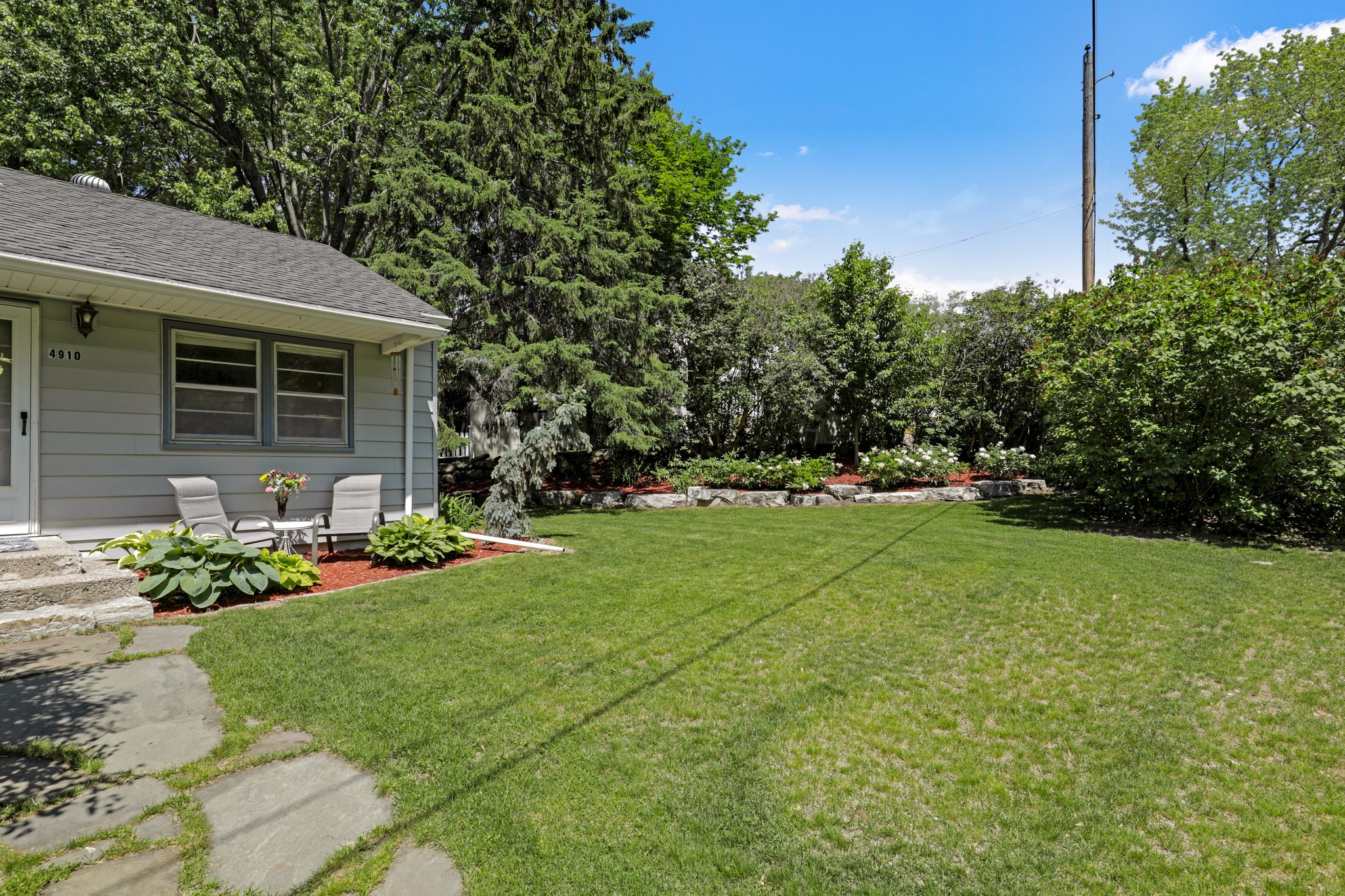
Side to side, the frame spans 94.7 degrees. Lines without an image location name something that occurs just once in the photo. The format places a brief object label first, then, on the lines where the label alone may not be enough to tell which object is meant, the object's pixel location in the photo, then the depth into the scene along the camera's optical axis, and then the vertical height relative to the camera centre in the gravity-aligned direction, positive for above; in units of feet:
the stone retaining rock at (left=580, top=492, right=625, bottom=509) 42.29 -3.92
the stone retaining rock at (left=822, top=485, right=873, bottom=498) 43.14 -3.27
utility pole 35.12 +15.78
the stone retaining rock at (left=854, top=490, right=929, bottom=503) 41.86 -3.62
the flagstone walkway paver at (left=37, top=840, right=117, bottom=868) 6.66 -4.55
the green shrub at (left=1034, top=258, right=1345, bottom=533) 24.99 +2.22
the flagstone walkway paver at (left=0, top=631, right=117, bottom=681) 11.90 -4.40
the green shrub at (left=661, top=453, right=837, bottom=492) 42.70 -2.11
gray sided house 18.69 +2.66
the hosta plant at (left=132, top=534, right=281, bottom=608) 16.26 -3.53
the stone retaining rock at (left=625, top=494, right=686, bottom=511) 41.70 -3.99
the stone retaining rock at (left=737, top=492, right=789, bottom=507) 42.09 -3.77
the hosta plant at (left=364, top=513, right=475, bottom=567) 21.63 -3.58
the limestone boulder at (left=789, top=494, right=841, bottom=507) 42.04 -3.86
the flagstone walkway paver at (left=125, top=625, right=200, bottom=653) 13.20 -4.41
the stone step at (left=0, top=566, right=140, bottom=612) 14.02 -3.56
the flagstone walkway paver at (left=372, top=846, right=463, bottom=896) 6.43 -4.66
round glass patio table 20.40 -3.00
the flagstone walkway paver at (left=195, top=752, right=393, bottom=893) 6.70 -4.58
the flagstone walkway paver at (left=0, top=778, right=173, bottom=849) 7.07 -4.55
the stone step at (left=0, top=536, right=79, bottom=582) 15.25 -3.12
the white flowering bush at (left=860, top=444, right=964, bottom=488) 43.06 -1.46
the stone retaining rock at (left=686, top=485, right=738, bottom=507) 42.42 -3.71
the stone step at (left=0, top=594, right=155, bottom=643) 13.58 -4.10
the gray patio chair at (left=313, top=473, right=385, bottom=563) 23.39 -2.55
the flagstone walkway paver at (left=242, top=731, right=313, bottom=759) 9.04 -4.53
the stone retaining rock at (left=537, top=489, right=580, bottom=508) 43.34 -3.92
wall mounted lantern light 19.36 +3.85
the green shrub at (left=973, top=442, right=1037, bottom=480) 45.83 -1.17
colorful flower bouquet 21.44 -1.55
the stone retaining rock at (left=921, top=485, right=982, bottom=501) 42.22 -3.38
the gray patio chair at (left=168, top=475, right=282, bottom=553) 20.34 -2.18
